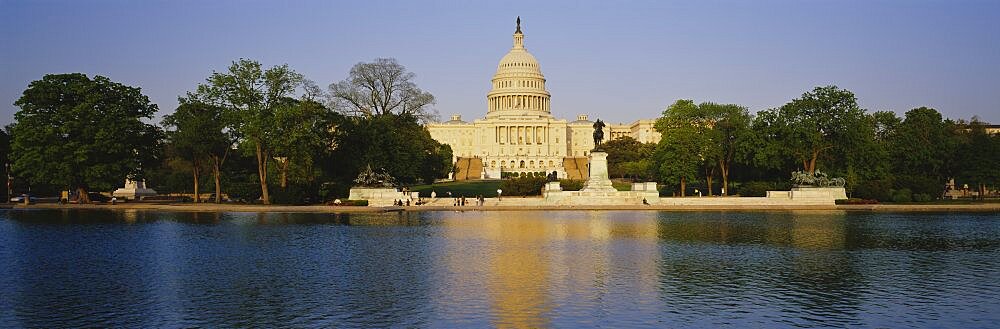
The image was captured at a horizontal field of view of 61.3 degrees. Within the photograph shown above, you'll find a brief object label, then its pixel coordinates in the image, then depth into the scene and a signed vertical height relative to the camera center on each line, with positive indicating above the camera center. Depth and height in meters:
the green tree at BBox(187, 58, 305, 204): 57.31 +7.43
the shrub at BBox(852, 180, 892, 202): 57.97 +0.19
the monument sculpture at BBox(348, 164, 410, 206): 58.00 +0.81
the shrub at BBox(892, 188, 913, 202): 56.94 -0.18
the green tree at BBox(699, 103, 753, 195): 65.12 +4.90
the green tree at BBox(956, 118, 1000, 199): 64.06 +2.34
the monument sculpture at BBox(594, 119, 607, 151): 63.57 +4.86
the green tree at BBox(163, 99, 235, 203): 58.81 +4.83
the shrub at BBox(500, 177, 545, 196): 68.56 +1.01
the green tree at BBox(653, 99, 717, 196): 66.25 +3.96
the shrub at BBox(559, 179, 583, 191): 70.25 +1.06
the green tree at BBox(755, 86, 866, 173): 61.53 +4.83
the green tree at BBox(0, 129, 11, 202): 66.00 +3.56
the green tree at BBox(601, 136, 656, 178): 117.00 +6.24
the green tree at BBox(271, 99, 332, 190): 56.66 +4.51
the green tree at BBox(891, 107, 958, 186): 65.03 +3.68
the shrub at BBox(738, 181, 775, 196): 61.43 +0.48
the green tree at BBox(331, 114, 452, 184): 61.84 +4.02
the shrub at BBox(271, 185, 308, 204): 56.38 +0.44
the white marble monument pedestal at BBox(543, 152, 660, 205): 58.00 +0.29
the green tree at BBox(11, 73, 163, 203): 55.91 +4.87
